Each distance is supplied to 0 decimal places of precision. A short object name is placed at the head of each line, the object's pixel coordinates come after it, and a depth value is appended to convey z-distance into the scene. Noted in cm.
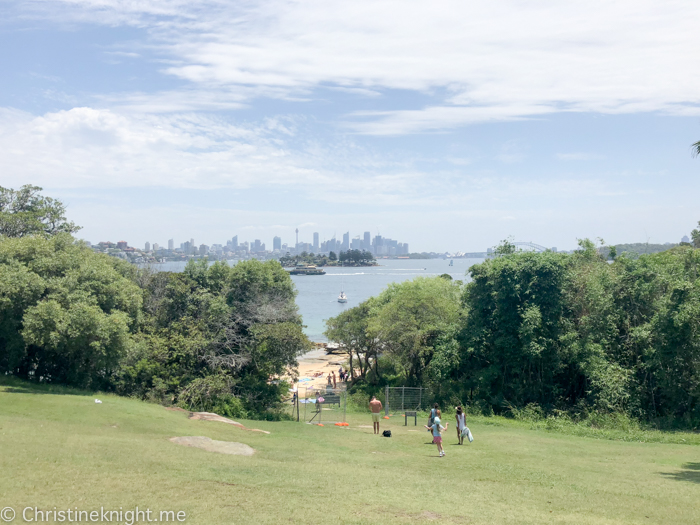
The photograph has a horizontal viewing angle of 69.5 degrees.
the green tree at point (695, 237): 6383
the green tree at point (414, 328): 3294
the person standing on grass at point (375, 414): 2067
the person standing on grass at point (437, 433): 1640
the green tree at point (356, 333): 3847
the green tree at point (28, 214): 3825
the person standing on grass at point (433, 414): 1791
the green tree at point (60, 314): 2231
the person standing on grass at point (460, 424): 1809
